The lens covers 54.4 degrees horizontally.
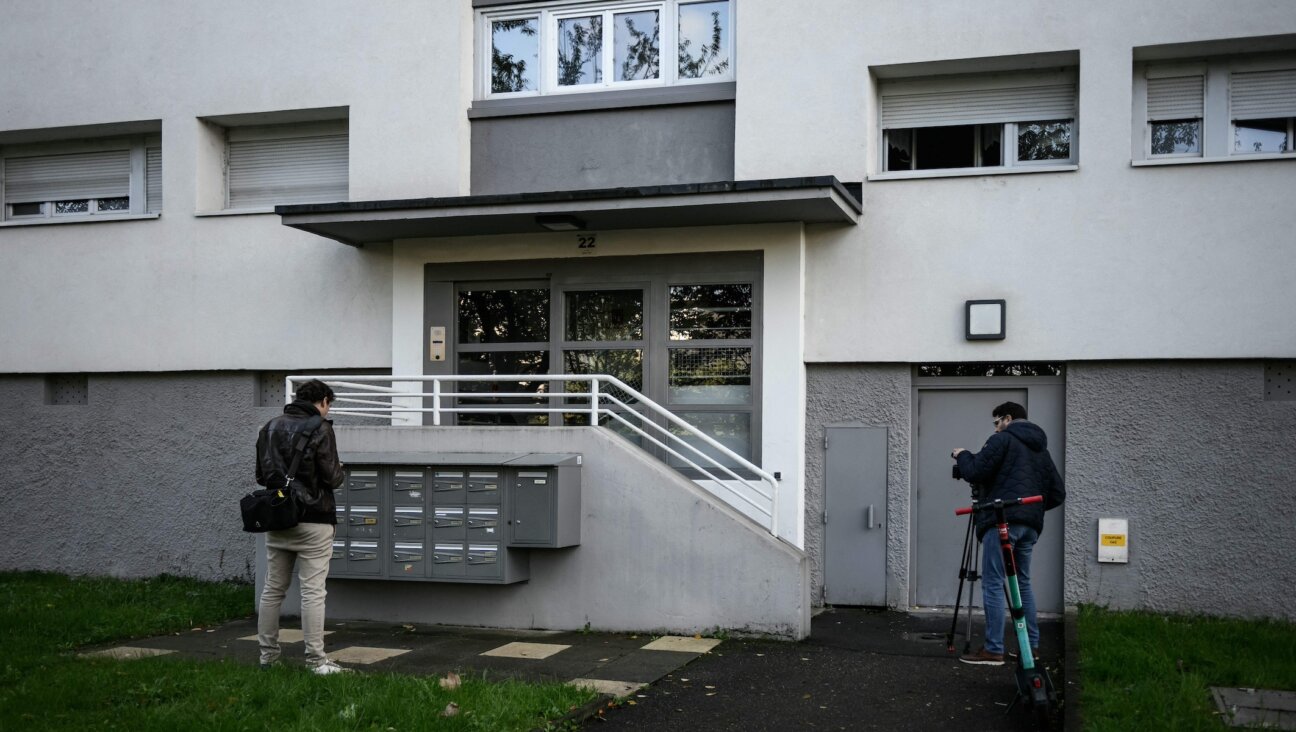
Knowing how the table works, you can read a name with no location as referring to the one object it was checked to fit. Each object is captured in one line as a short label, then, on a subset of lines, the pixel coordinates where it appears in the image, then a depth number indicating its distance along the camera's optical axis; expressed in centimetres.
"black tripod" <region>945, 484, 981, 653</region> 893
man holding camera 865
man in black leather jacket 840
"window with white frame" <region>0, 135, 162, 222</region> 1452
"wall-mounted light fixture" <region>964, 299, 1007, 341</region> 1134
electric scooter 703
